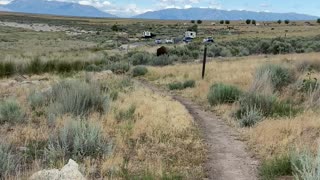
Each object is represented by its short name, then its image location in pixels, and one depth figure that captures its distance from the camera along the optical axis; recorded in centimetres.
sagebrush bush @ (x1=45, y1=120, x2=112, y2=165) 696
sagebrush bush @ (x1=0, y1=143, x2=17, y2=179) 596
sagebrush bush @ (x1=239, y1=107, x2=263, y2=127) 970
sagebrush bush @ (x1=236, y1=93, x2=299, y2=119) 1054
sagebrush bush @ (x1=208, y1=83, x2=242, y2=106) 1259
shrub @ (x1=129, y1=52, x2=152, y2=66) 3016
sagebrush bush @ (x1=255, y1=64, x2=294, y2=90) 1359
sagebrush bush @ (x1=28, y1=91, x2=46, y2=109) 1162
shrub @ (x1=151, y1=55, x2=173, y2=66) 2914
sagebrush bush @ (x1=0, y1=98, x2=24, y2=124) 968
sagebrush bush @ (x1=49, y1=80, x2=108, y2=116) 1013
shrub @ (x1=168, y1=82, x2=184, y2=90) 1685
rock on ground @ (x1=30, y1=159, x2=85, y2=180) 543
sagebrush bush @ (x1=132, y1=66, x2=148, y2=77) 2262
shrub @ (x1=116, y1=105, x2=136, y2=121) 1014
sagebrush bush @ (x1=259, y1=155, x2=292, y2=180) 623
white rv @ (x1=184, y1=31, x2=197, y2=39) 6112
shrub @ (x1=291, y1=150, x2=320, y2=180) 478
